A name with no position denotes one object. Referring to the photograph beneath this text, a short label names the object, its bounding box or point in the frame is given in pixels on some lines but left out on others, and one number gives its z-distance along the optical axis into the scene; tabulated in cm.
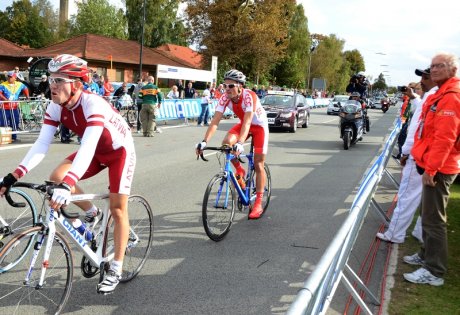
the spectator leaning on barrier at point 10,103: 1366
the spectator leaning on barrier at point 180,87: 2921
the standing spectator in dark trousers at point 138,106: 1721
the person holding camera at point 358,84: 1683
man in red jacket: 423
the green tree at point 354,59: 14975
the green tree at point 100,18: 6875
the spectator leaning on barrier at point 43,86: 1608
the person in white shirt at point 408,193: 542
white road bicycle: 324
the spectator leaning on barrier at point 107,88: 1868
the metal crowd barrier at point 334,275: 201
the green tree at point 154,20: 7169
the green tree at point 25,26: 7462
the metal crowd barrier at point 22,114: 1375
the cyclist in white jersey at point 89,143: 344
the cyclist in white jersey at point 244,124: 591
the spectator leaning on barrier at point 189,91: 2606
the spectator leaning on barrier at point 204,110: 2164
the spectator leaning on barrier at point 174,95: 2404
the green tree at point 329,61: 9238
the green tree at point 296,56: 7756
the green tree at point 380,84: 16524
